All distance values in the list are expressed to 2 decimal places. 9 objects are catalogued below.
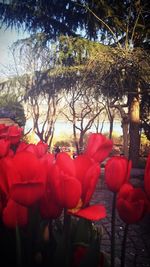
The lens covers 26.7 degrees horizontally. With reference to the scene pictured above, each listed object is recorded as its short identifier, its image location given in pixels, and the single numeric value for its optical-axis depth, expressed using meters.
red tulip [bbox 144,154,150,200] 0.68
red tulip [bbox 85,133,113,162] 0.89
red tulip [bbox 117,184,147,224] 0.68
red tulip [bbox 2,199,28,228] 0.65
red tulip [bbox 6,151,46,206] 0.60
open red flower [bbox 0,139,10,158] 0.97
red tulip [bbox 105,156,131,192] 0.76
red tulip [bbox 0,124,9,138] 1.30
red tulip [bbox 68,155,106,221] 0.60
